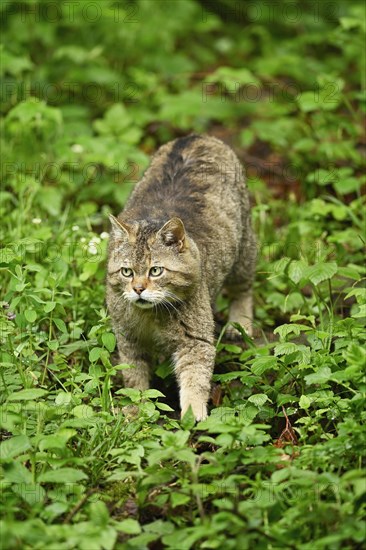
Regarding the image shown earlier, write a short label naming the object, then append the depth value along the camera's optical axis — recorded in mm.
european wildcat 10773
